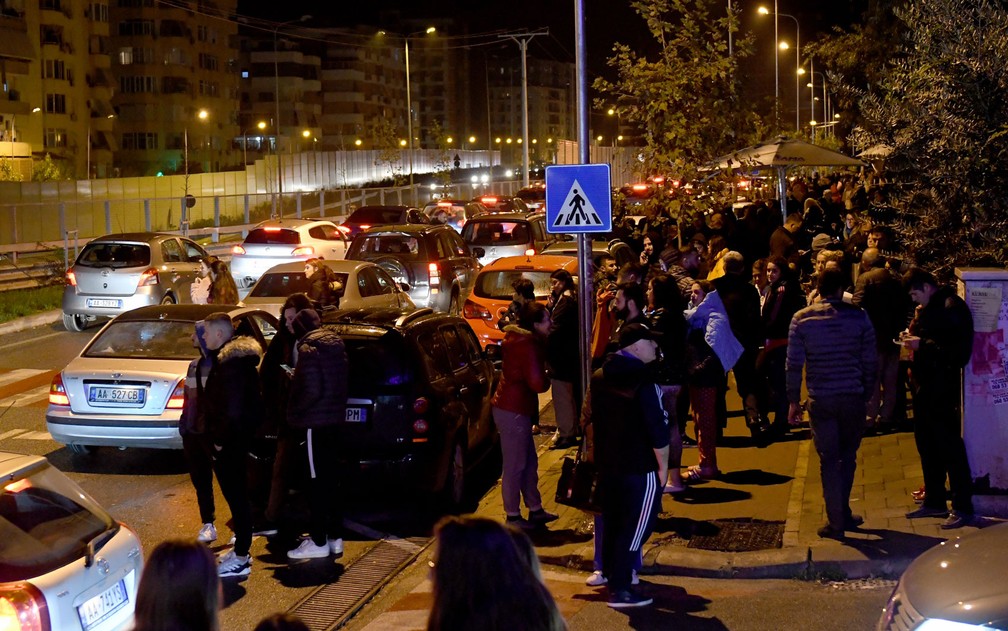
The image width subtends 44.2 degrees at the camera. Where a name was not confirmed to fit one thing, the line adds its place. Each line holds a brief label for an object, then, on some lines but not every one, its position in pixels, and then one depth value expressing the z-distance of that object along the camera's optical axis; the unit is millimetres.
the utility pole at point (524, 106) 49694
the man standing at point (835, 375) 8266
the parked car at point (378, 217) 33688
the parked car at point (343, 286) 16359
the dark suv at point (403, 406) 9445
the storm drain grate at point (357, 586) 7500
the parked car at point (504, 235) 24578
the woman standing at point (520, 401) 9031
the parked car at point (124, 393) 10852
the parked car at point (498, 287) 16000
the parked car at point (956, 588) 4895
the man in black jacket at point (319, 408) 8383
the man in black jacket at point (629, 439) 7082
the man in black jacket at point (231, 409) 8133
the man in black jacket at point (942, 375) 8422
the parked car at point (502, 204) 40812
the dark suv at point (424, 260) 20750
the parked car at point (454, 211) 38250
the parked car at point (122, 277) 19891
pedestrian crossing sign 10406
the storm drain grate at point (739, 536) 8492
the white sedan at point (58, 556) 4922
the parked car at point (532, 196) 46141
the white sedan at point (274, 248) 24266
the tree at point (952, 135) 9203
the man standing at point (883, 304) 11242
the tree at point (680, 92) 14578
